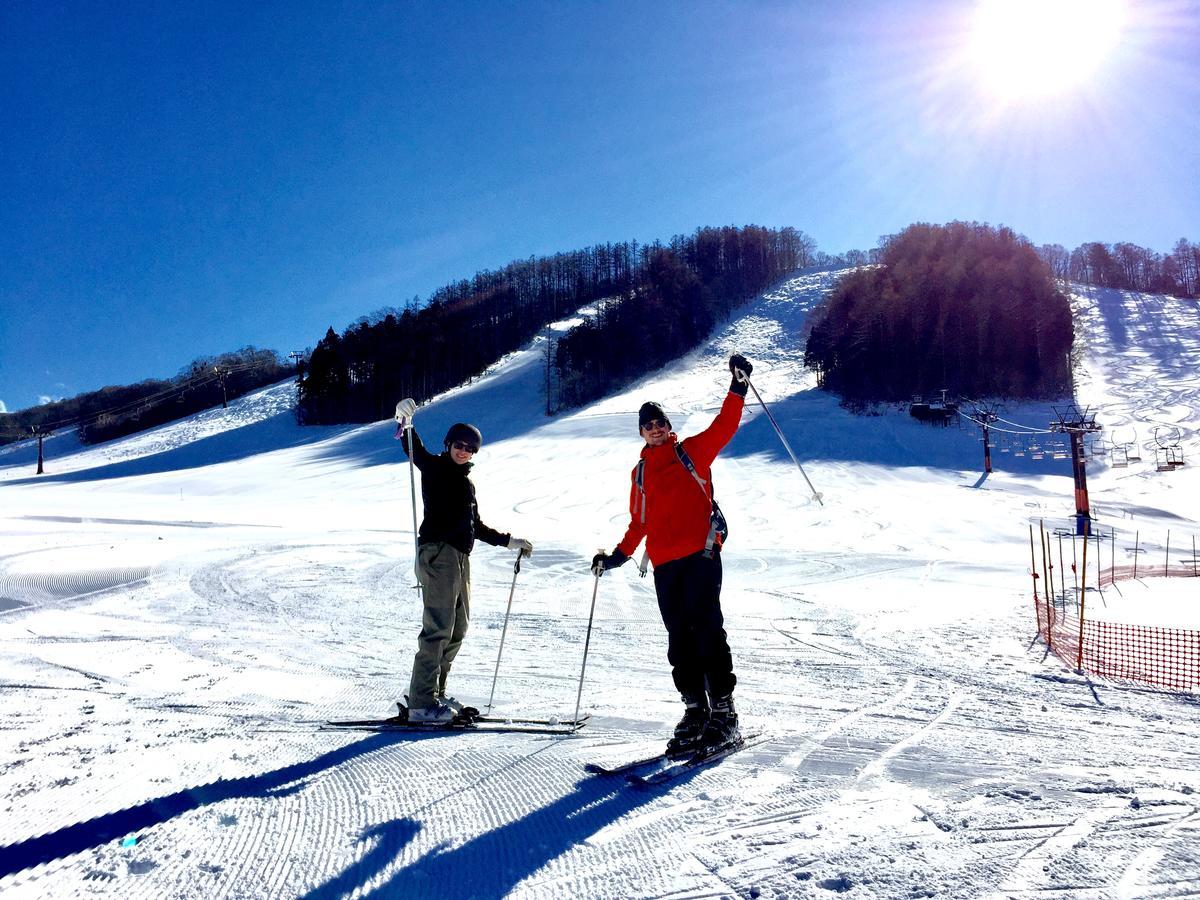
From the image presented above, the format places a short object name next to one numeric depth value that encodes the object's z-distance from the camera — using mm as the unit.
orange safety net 5109
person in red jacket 3406
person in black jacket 3930
